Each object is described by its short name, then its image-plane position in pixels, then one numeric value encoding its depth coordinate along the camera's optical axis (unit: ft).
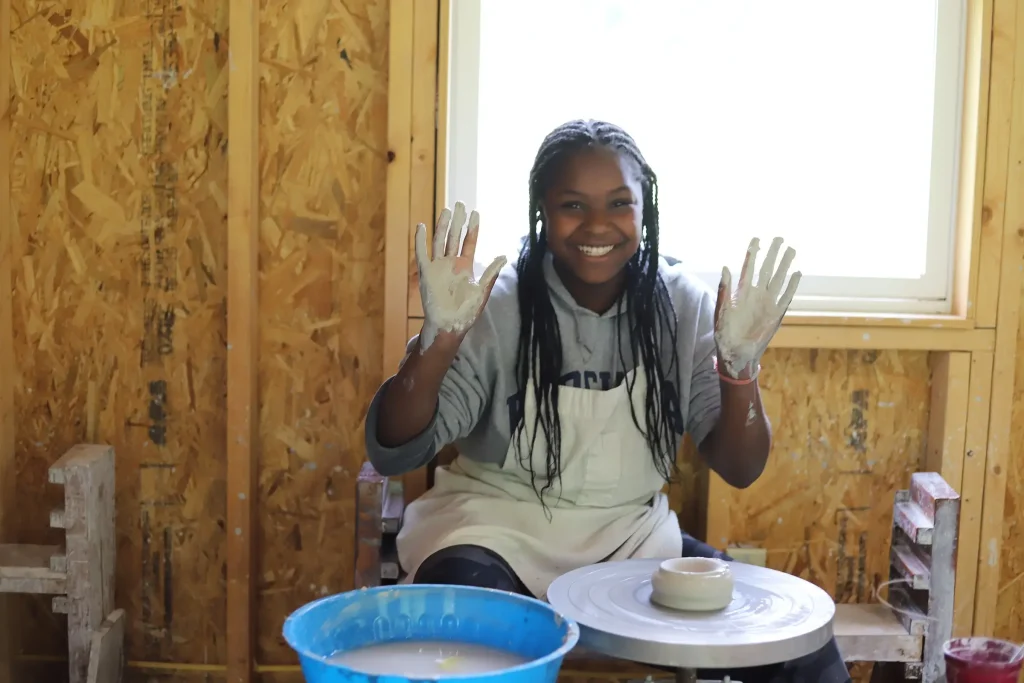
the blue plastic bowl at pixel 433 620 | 4.30
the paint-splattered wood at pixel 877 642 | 6.16
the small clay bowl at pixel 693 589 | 4.63
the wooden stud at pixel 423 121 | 6.77
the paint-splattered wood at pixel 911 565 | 6.22
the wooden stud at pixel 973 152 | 6.99
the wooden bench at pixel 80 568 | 6.50
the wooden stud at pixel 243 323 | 6.77
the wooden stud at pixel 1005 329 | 6.96
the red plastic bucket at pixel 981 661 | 6.28
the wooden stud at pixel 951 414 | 7.20
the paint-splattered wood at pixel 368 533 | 5.96
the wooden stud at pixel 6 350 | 6.89
